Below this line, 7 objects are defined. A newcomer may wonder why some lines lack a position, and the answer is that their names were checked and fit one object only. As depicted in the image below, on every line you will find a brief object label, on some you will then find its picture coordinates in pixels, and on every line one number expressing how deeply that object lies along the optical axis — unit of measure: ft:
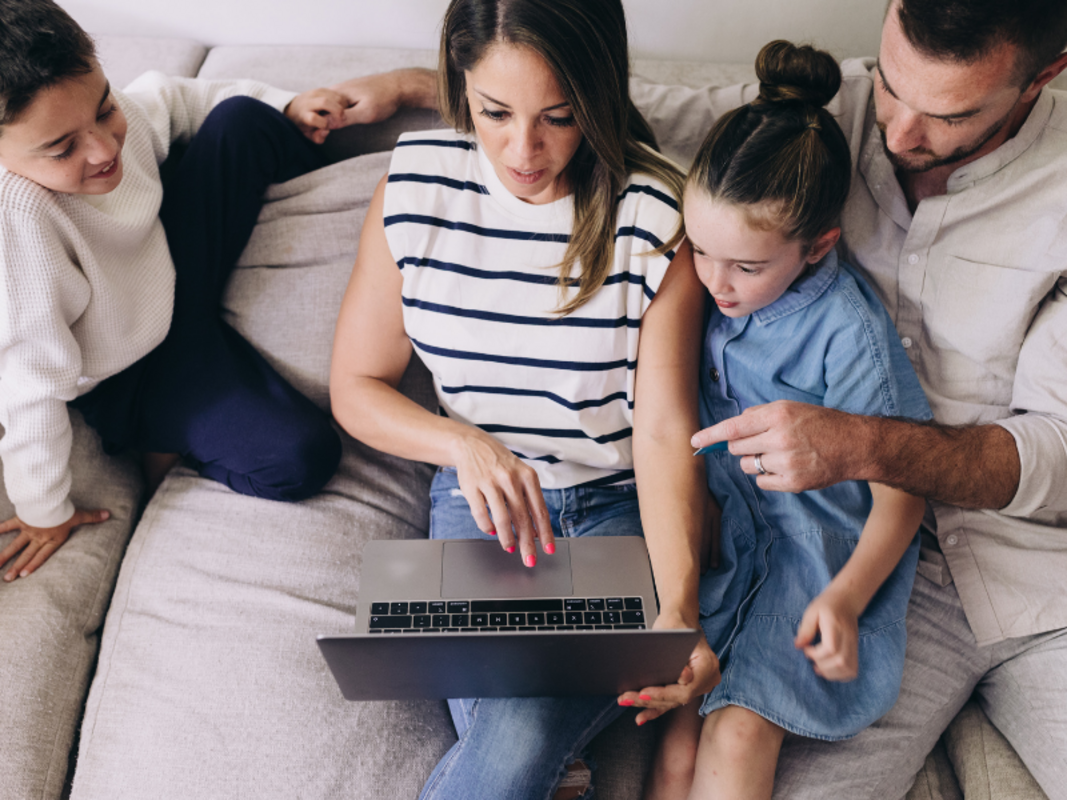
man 3.43
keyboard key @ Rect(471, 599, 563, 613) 3.40
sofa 3.68
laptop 2.88
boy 3.76
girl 3.55
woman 3.56
